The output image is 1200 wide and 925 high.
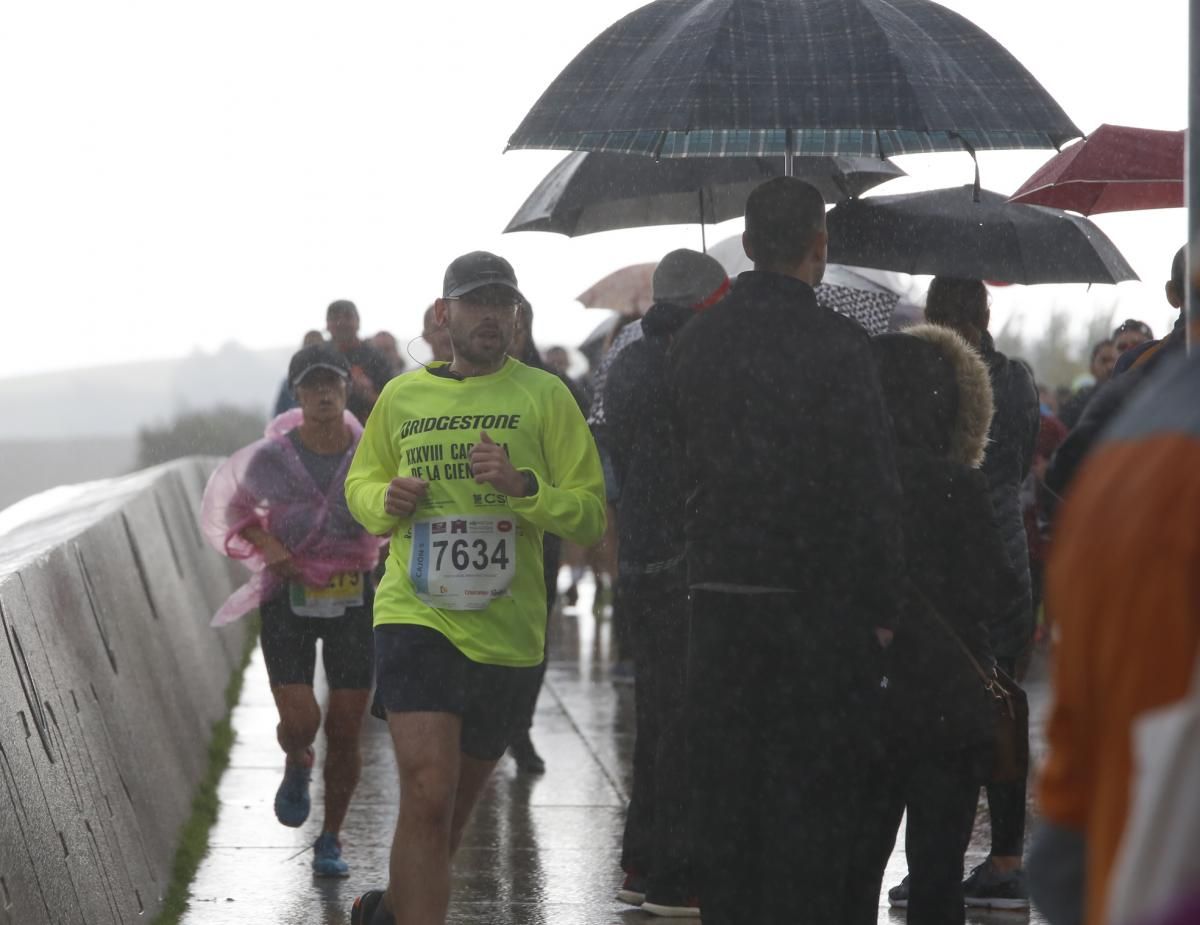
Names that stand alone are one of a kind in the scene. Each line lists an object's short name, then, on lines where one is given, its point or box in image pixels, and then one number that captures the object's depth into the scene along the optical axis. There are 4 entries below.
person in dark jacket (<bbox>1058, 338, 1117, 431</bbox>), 24.54
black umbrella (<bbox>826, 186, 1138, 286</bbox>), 13.81
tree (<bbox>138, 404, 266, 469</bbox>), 82.19
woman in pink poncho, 14.66
